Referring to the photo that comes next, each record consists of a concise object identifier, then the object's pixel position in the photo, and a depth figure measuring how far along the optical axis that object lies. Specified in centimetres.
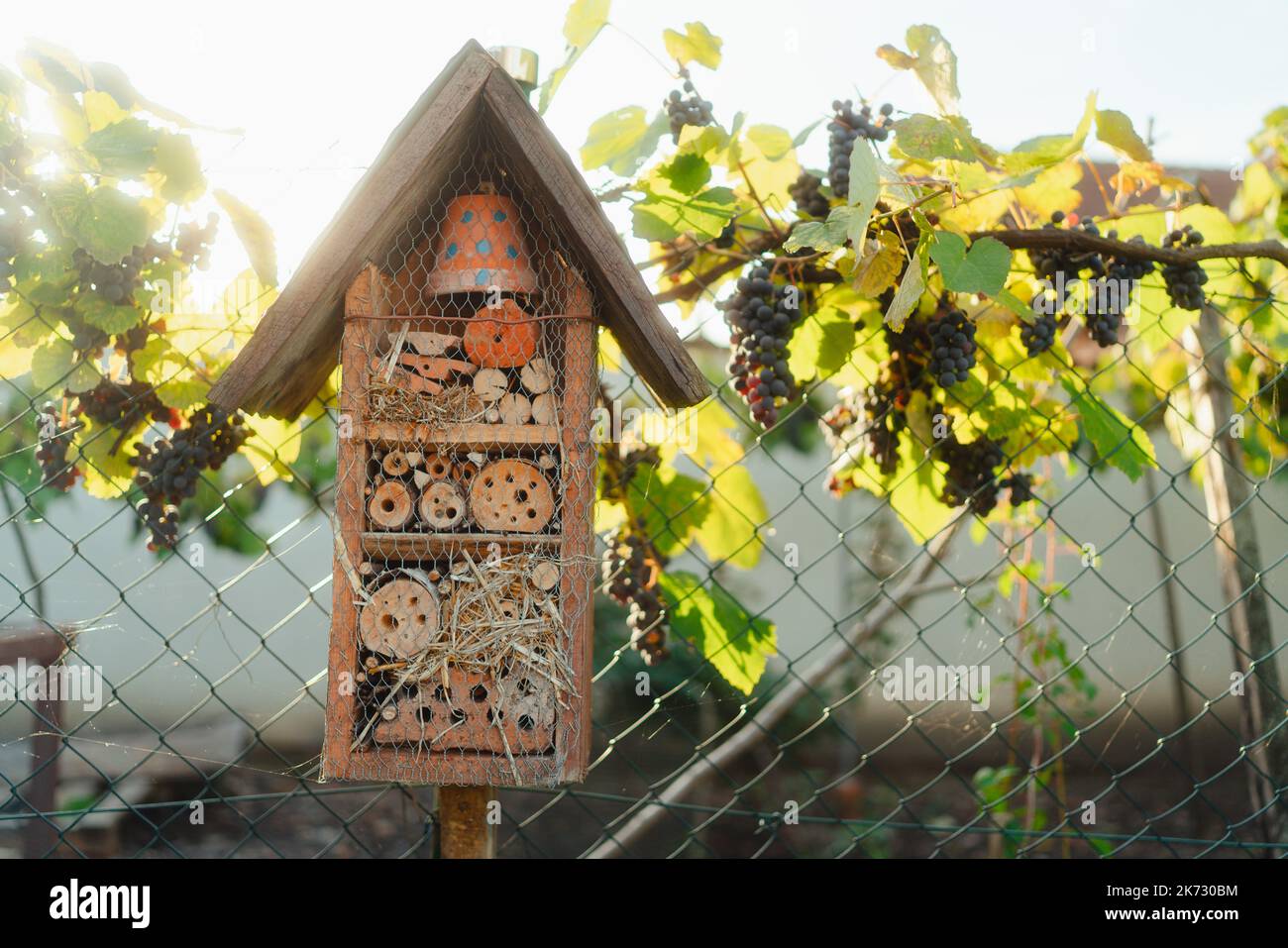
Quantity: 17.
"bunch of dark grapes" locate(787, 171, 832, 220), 156
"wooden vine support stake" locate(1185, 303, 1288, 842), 194
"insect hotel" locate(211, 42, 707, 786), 123
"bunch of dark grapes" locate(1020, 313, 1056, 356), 160
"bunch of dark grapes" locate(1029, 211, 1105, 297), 162
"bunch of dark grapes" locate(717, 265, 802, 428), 149
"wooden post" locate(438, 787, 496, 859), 141
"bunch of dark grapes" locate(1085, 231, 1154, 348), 163
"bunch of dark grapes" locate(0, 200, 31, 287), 138
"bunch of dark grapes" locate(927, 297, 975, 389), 156
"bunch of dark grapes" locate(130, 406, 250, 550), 152
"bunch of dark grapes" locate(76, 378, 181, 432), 155
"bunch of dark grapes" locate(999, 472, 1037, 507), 169
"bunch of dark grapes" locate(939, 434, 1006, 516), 165
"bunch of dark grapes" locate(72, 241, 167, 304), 147
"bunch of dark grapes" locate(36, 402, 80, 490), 155
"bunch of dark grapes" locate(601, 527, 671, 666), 159
